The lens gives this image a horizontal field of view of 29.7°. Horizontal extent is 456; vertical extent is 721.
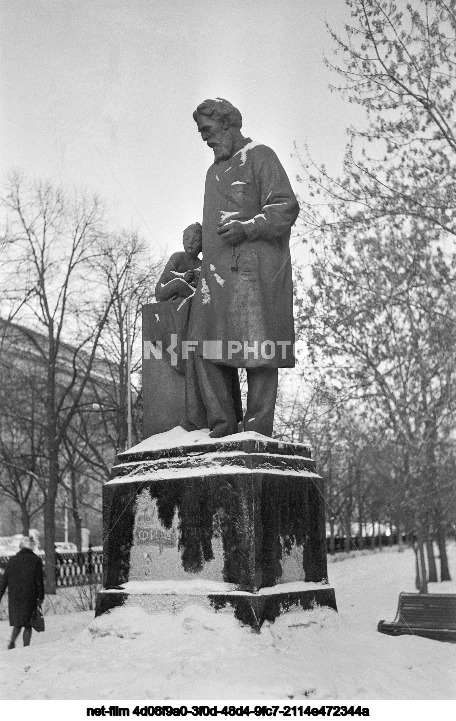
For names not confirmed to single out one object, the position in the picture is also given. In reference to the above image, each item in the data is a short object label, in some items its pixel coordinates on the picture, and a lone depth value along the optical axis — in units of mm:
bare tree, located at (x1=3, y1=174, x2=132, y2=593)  21266
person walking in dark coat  9711
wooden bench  8352
